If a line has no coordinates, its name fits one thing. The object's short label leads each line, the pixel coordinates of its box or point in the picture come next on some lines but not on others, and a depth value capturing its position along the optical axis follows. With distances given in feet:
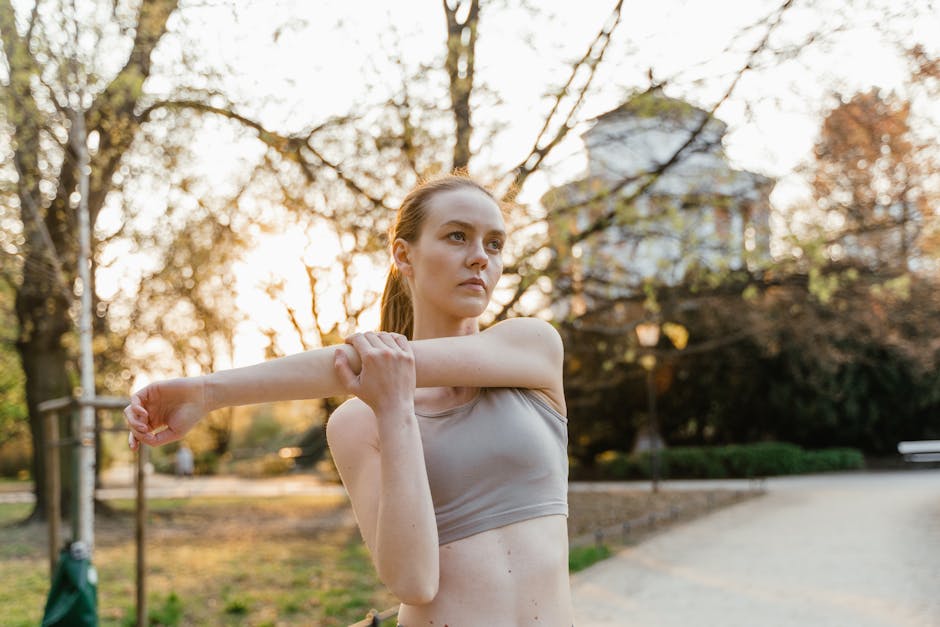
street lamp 53.56
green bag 17.46
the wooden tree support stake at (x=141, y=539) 24.21
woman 4.69
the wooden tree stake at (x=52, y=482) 27.12
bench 73.41
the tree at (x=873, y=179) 40.45
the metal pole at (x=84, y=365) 26.22
